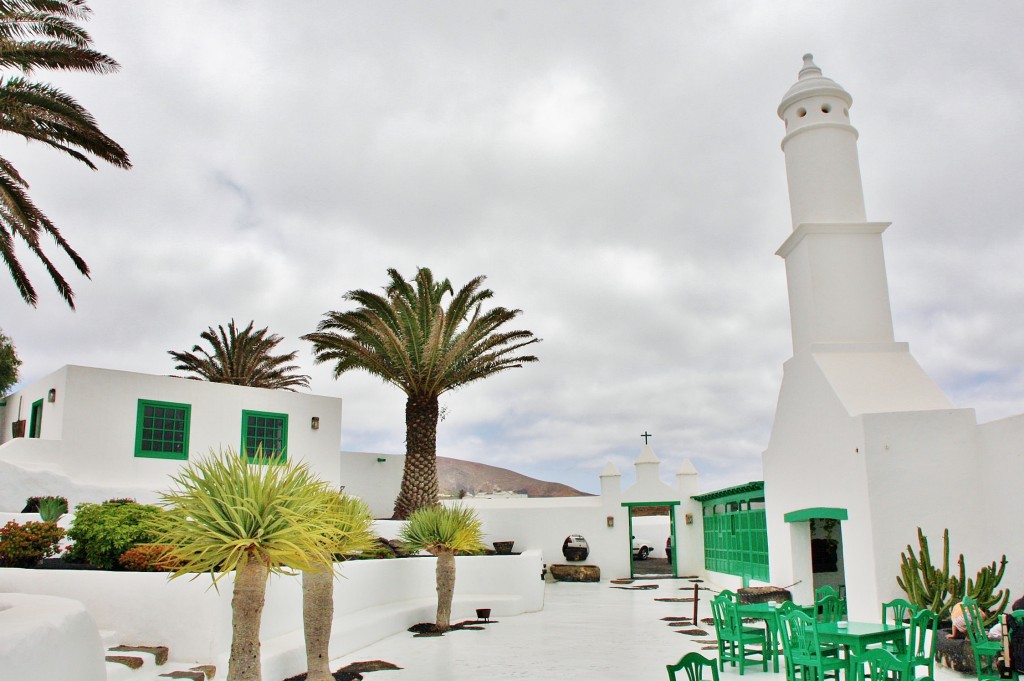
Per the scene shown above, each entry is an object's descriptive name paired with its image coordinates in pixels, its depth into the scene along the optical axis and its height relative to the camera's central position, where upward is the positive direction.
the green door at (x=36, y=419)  16.56 +1.75
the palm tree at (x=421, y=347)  20.75 +4.14
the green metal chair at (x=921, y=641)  6.42 -1.45
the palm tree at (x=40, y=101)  9.20 +4.99
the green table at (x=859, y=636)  7.39 -1.46
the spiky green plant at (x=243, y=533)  6.64 -0.33
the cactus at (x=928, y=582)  10.25 -1.28
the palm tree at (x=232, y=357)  25.78 +4.83
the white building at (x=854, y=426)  11.54 +1.09
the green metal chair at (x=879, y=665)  5.49 -1.39
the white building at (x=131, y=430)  15.02 +1.55
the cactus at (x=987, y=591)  9.68 -1.34
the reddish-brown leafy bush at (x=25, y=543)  9.43 -0.58
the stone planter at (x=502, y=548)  22.84 -1.65
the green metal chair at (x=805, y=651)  7.47 -1.65
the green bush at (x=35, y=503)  13.94 -0.11
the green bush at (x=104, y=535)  9.70 -0.50
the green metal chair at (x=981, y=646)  7.57 -1.59
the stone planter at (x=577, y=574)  25.33 -2.72
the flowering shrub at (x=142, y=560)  9.41 -0.80
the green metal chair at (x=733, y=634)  9.53 -1.83
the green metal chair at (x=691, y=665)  4.68 -1.10
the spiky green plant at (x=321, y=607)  8.85 -1.33
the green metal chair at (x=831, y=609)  10.10 -1.60
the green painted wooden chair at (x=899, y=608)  8.63 -1.39
